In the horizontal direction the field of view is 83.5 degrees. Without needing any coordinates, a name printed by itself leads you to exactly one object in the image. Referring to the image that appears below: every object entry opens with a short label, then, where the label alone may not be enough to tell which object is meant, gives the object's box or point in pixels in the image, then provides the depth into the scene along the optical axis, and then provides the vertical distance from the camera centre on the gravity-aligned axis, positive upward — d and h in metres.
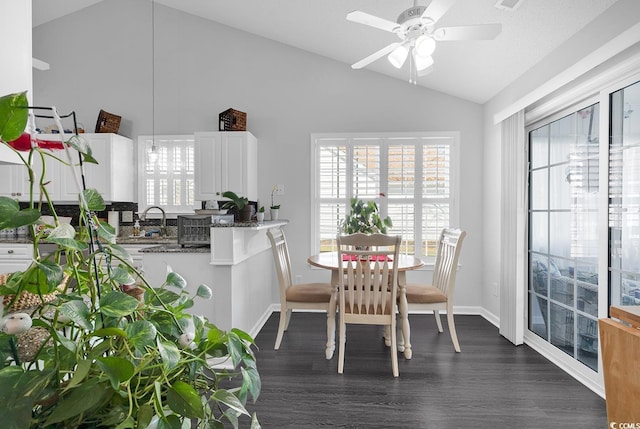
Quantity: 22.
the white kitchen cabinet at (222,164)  4.02 +0.54
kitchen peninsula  2.80 -0.45
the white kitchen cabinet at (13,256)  3.74 -0.47
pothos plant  0.39 -0.18
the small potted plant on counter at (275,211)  4.10 +0.01
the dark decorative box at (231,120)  4.07 +1.04
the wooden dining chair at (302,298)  2.93 -0.74
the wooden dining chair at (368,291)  2.62 -0.60
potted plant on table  3.20 -0.08
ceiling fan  1.96 +1.03
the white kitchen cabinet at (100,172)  4.10 +0.46
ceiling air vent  1.57 +0.92
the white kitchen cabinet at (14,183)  4.13 +0.33
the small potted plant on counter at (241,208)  3.04 +0.03
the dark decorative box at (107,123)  4.16 +1.04
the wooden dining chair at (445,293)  3.05 -0.70
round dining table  2.93 -0.62
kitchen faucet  4.33 -0.09
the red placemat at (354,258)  3.37 -0.44
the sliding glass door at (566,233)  2.55 -0.16
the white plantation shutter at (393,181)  4.22 +0.37
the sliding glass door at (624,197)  2.15 +0.10
